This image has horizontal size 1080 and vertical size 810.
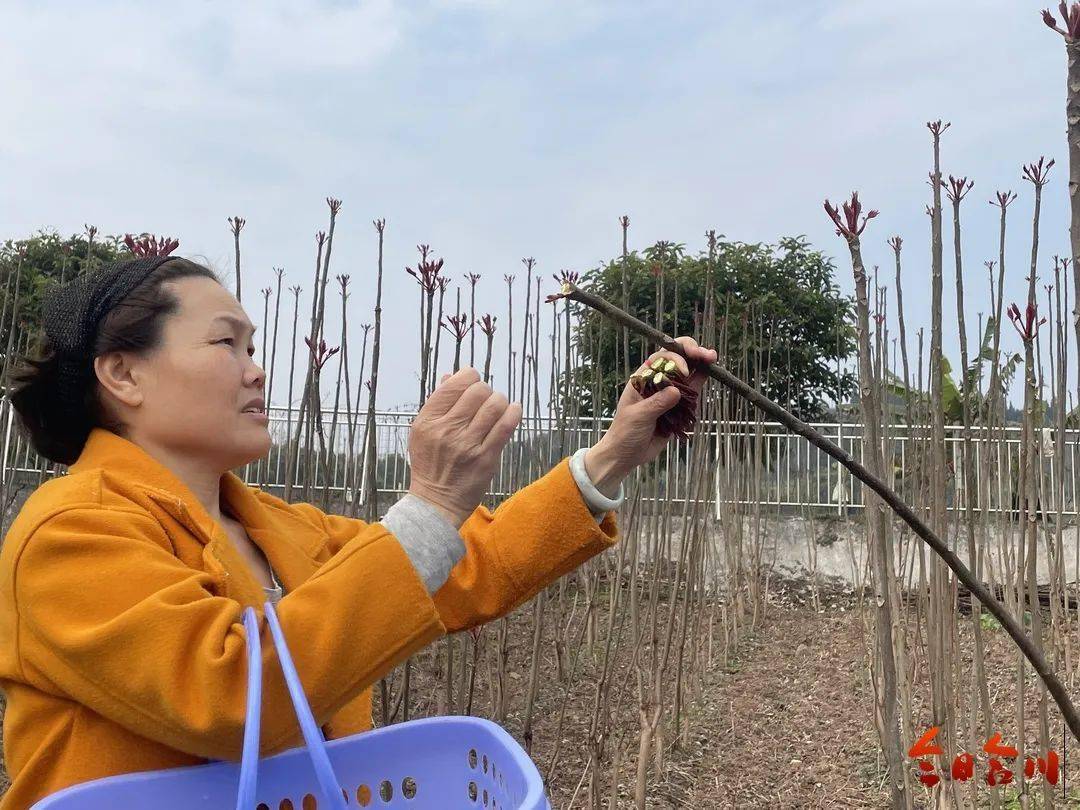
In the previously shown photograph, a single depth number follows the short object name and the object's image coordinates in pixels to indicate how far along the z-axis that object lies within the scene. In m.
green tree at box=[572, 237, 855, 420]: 6.34
